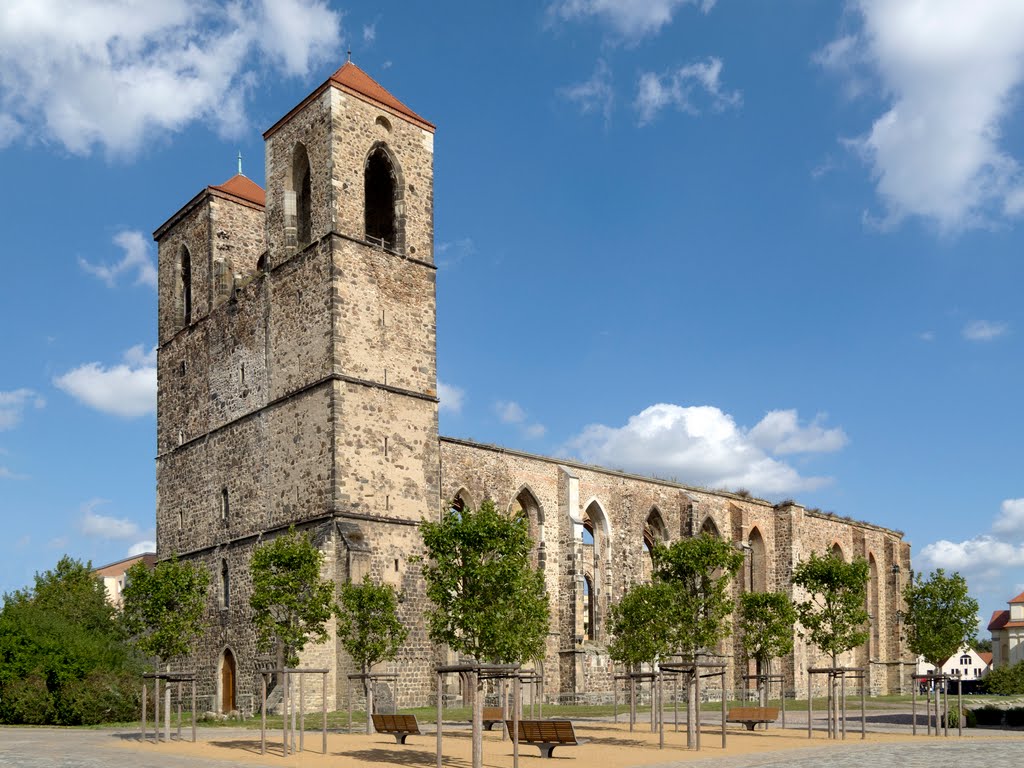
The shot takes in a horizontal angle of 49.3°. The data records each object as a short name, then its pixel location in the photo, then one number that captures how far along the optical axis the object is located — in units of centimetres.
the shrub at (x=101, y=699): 2692
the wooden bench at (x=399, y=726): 2059
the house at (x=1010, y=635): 9519
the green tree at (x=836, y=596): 3209
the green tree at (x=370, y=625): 2478
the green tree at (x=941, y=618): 4972
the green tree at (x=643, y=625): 2602
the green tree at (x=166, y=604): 2391
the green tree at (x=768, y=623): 3238
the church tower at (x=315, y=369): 3184
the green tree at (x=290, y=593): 2380
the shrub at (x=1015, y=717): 2666
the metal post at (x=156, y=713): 2156
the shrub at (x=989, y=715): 2759
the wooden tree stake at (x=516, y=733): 1550
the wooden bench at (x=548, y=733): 1716
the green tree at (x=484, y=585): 2070
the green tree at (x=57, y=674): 2680
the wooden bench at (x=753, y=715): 2547
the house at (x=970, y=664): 10950
